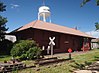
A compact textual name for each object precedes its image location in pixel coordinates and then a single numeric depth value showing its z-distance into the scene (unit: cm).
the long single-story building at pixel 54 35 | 1000
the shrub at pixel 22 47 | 766
